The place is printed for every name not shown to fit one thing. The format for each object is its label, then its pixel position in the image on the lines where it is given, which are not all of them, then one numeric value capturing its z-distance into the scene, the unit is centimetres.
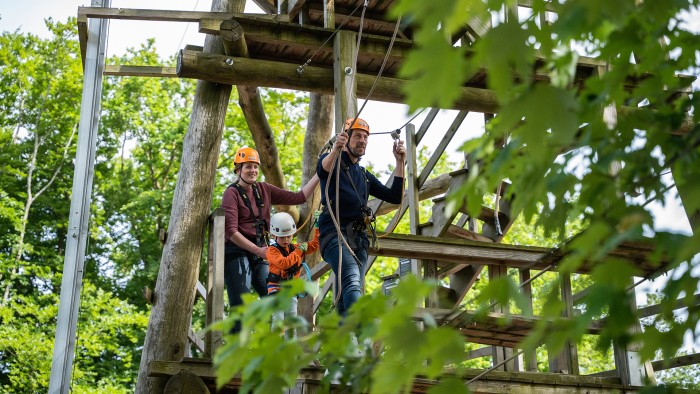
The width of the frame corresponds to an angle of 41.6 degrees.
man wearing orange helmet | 606
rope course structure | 685
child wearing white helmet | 639
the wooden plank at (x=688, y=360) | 784
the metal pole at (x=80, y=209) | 766
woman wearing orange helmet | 707
